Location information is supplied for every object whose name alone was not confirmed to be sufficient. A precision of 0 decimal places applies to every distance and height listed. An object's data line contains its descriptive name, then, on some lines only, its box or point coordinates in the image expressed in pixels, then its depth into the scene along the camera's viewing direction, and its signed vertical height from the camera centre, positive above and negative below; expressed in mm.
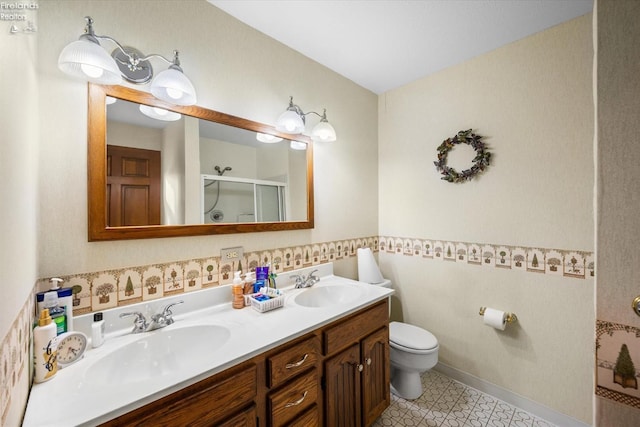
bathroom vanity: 718 -547
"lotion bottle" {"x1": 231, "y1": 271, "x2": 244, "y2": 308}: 1333 -420
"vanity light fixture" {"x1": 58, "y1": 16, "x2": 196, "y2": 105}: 927 +577
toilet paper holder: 1700 -700
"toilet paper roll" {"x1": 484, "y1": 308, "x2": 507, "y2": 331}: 1684 -709
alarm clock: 840 -446
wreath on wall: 1802 +388
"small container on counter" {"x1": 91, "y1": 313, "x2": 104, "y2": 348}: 961 -445
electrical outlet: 1405 -232
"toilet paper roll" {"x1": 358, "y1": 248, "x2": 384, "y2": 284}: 2059 -456
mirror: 1069 +209
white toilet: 1685 -955
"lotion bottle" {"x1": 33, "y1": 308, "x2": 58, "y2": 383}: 765 -408
